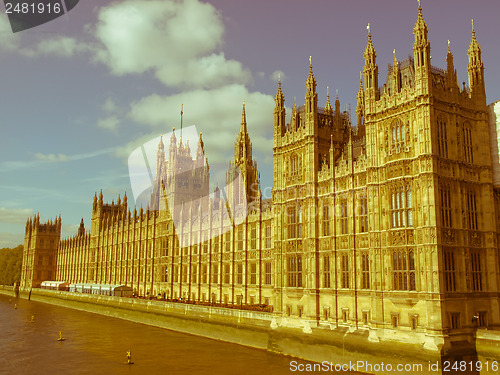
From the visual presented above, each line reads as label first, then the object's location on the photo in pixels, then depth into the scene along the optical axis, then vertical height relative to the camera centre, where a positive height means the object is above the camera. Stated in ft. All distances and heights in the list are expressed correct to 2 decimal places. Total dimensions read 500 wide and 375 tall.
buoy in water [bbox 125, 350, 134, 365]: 158.20 -28.52
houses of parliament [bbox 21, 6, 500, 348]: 127.44 +18.78
